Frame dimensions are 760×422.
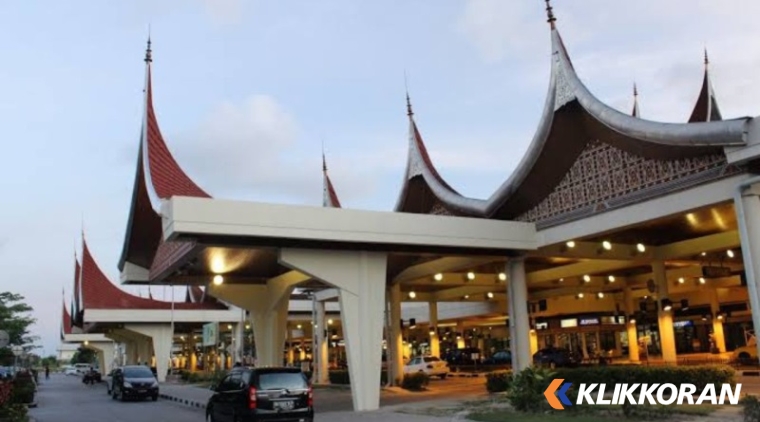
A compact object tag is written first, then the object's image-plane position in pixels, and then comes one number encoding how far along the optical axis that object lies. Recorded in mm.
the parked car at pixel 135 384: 30750
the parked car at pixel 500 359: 45719
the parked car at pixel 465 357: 48375
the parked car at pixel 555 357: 34122
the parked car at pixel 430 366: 37938
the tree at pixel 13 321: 57594
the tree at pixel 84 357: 151138
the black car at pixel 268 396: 14336
